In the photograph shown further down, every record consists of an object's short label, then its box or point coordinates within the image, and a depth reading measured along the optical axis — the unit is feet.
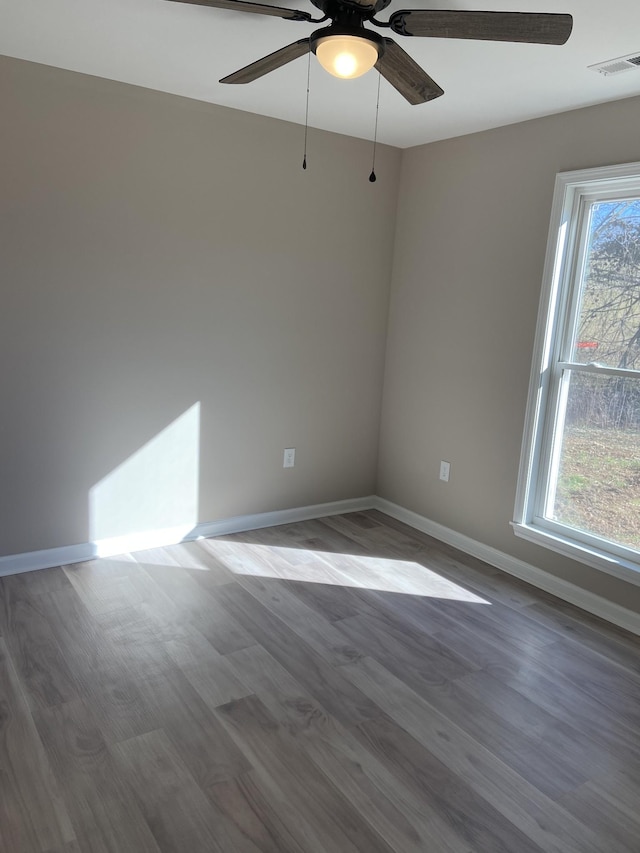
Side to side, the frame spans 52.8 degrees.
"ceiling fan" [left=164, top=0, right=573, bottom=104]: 5.25
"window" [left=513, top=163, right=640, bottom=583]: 9.57
